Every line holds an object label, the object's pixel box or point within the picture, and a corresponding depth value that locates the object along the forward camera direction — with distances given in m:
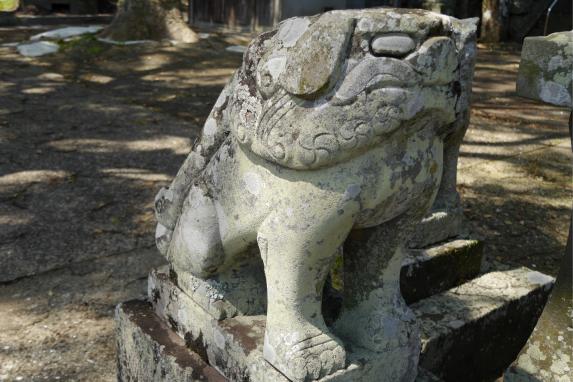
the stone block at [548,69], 1.47
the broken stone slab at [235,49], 7.65
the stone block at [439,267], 2.04
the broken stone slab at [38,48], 6.94
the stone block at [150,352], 1.55
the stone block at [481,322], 1.91
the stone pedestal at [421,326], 1.47
